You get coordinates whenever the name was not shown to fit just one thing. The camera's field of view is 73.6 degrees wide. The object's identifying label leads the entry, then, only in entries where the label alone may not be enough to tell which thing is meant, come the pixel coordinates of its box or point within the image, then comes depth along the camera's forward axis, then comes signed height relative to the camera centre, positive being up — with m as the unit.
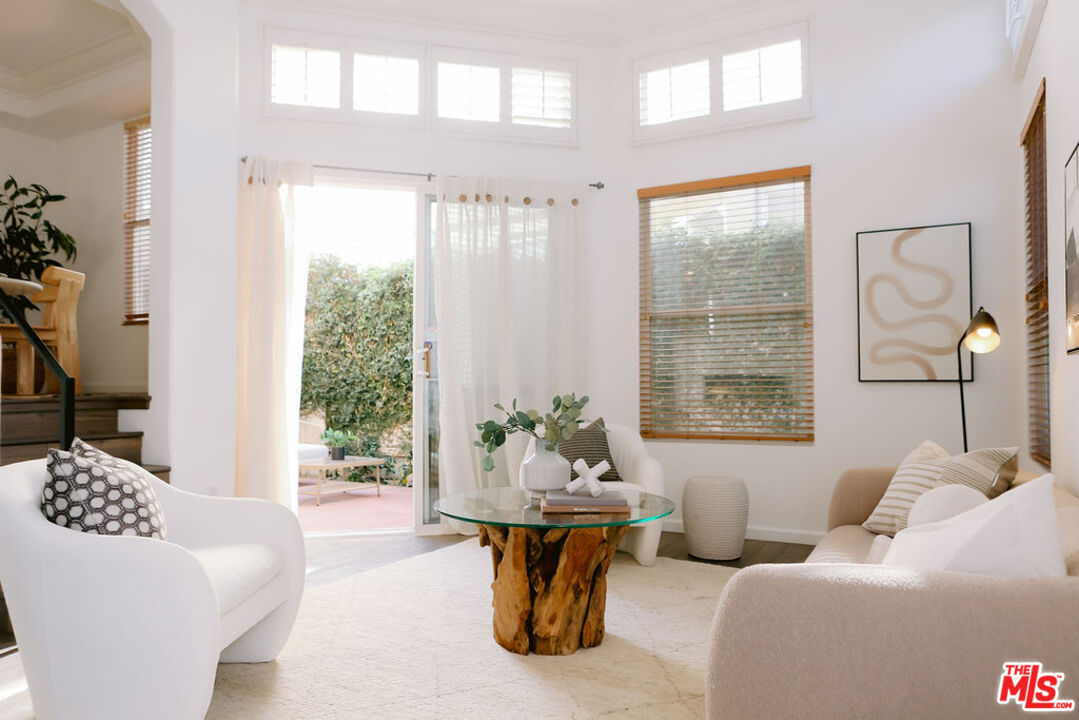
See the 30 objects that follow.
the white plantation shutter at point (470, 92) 4.91 +1.96
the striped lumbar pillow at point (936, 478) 2.57 -0.38
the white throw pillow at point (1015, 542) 1.33 -0.31
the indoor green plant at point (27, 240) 5.41 +1.08
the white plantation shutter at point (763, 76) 4.59 +1.95
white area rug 2.22 -1.01
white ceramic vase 3.05 -0.40
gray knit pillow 4.14 -0.41
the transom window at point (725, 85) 4.59 +1.93
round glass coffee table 2.64 -0.74
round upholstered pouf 4.05 -0.80
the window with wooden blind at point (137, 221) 5.78 +1.27
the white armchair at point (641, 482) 3.84 -0.57
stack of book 2.70 -0.48
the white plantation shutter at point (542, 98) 5.02 +1.96
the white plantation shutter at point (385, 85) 4.77 +1.96
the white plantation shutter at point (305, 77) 4.65 +1.96
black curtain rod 4.73 +1.36
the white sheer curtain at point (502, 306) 4.76 +0.48
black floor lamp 3.21 +0.19
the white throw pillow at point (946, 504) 1.93 -0.35
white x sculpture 2.90 -0.42
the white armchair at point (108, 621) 1.89 -0.64
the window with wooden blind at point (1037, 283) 3.28 +0.43
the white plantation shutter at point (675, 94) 4.84 +1.93
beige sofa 1.19 -0.45
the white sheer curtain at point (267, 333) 4.44 +0.28
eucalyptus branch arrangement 2.95 -0.20
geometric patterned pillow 2.04 -0.35
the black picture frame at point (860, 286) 4.05 +0.53
